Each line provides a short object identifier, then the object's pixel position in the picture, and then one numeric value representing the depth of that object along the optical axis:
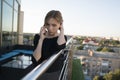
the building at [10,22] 3.29
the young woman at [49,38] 0.87
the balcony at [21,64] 0.49
